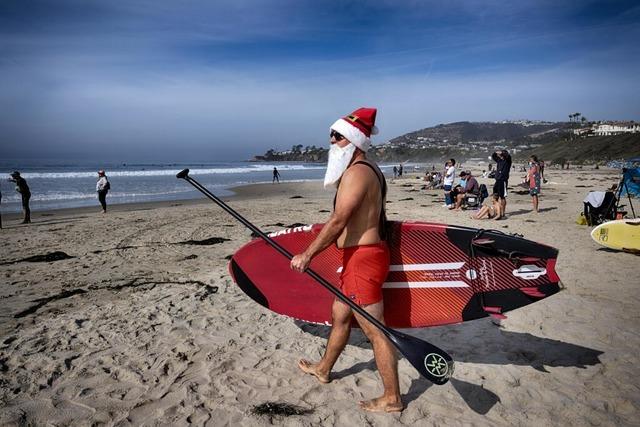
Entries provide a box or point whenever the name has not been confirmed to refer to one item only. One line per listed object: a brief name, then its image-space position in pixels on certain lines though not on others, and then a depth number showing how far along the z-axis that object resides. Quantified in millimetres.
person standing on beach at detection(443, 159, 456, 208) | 14102
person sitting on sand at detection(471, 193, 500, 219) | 11172
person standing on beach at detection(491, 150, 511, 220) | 10297
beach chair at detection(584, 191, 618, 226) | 9320
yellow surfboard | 6930
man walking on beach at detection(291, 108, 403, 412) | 2574
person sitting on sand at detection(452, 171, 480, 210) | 13352
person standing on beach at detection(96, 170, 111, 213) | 14367
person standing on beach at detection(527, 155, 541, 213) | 11719
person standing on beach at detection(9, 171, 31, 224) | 12379
